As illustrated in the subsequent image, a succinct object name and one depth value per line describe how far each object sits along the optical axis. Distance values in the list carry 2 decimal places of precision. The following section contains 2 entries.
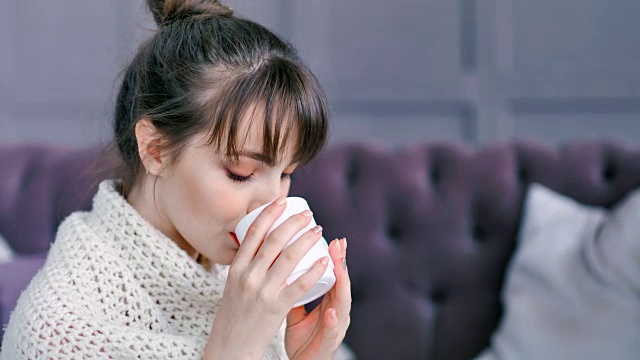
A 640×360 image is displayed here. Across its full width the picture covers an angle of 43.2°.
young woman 0.95
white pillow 1.57
